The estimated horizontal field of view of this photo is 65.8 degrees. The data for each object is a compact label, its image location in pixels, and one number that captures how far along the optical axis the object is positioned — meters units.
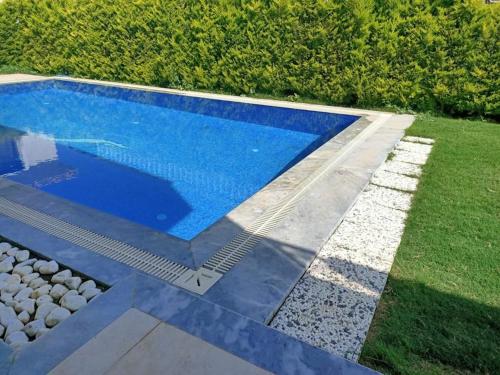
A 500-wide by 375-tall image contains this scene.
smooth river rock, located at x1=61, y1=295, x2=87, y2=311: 2.75
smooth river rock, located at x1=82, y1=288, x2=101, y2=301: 2.87
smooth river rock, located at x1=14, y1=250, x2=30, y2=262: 3.35
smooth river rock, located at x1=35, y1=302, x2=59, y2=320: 2.70
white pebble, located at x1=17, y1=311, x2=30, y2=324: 2.68
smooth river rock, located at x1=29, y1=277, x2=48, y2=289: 3.03
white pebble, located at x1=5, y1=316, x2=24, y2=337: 2.56
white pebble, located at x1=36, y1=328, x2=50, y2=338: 2.52
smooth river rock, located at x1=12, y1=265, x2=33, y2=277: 3.17
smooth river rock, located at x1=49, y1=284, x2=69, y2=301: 2.91
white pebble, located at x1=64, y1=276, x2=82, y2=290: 2.98
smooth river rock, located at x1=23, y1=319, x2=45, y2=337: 2.54
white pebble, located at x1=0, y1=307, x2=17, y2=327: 2.66
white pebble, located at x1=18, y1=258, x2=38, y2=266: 3.27
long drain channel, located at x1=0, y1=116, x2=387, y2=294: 3.10
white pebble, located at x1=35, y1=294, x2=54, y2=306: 2.84
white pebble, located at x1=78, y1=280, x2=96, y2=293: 2.94
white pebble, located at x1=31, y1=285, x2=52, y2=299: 2.94
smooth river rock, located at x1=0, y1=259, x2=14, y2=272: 3.22
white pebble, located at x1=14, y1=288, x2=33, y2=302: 2.91
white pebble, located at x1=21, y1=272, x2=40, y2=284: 3.09
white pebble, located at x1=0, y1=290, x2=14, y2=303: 2.91
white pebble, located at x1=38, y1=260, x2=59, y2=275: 3.17
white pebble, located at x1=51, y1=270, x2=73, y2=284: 3.04
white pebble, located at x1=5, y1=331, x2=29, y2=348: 2.44
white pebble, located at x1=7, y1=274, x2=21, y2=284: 3.08
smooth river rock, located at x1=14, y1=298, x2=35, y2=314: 2.77
